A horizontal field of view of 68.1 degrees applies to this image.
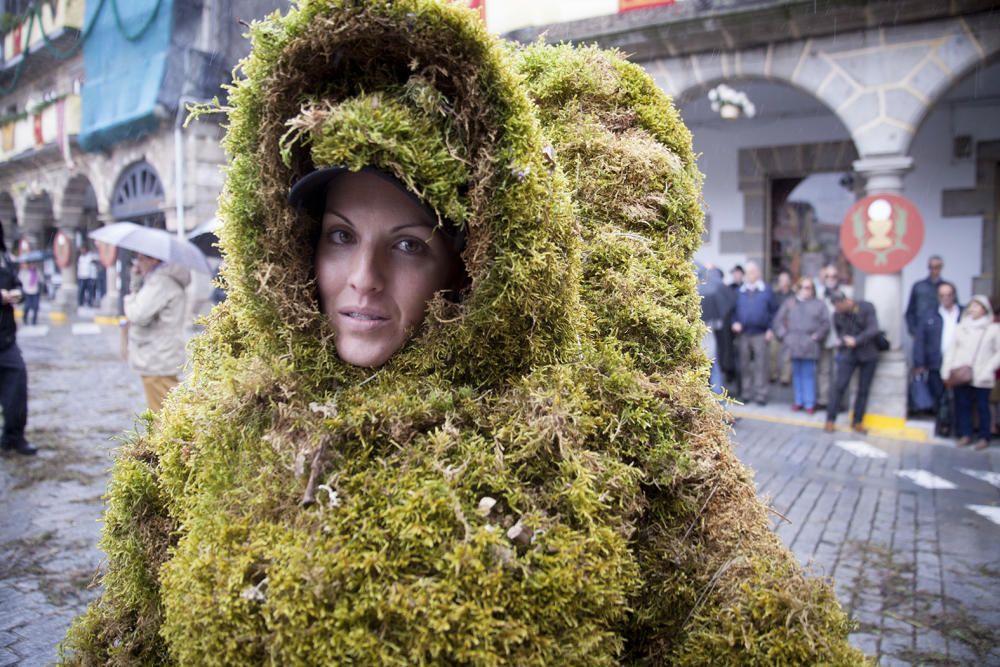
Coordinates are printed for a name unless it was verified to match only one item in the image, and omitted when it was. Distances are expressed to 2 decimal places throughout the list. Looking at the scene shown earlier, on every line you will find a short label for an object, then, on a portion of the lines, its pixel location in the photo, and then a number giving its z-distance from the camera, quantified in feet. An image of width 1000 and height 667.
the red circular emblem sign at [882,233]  28.25
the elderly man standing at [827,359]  31.52
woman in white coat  25.81
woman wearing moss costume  4.42
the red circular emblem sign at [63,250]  74.95
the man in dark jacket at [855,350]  28.96
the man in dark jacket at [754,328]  33.37
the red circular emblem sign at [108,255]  64.75
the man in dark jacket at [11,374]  20.80
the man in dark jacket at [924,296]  30.50
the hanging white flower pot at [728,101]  36.52
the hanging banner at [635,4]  32.71
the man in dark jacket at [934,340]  28.66
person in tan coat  20.04
